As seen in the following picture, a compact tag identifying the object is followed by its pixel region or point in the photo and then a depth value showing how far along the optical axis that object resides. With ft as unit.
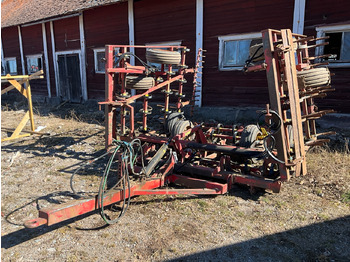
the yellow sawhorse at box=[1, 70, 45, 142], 23.16
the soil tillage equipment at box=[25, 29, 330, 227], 11.37
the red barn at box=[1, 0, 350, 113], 23.39
